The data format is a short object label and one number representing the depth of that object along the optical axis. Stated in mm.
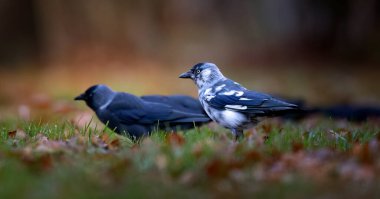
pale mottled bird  14344
